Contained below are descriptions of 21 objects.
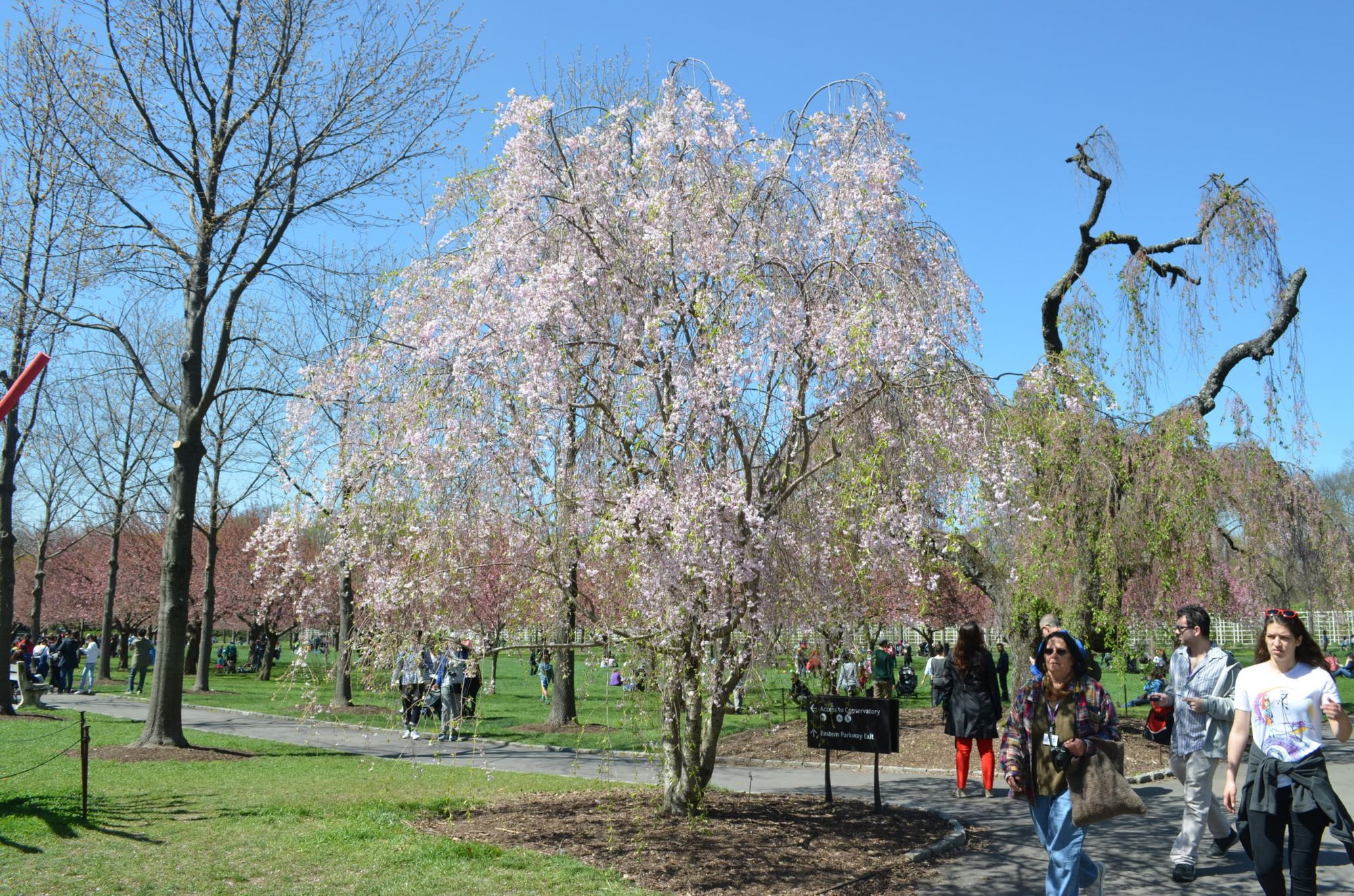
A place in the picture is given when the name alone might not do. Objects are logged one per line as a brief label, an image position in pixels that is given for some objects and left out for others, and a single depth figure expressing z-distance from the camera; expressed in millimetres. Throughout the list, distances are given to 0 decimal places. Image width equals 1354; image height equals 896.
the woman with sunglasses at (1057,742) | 5559
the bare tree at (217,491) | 24734
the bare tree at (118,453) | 29781
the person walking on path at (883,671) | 23312
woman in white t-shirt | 5098
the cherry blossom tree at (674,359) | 7285
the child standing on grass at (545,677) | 25344
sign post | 8727
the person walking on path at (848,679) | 17620
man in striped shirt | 6863
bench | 21047
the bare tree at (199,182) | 13805
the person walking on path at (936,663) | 24578
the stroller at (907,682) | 29594
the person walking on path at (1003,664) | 23750
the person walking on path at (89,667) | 27016
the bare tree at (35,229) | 14820
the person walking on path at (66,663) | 28375
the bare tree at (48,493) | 29825
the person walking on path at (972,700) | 9977
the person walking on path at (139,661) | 27094
